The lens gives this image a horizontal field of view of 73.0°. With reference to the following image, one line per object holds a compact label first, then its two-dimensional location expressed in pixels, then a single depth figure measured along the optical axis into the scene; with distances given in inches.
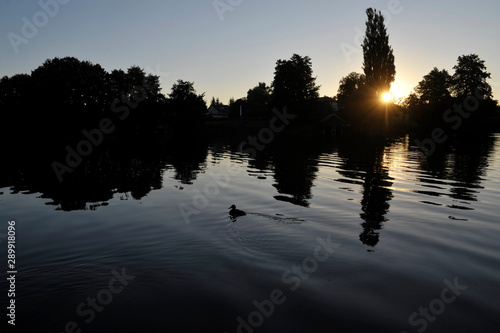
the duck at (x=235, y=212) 519.5
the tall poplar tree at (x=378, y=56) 2974.9
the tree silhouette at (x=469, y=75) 4137.3
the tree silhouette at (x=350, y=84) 5324.8
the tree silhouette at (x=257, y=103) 4858.0
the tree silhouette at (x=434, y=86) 4099.4
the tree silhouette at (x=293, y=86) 3939.5
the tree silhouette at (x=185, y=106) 4085.1
